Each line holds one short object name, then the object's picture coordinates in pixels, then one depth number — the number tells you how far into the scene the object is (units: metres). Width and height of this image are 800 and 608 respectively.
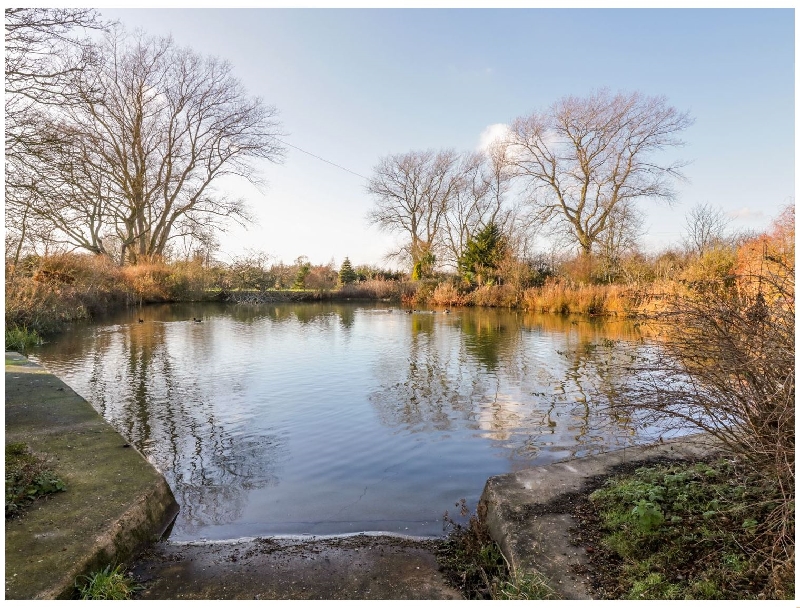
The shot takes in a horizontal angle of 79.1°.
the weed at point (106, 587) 2.80
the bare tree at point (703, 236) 35.75
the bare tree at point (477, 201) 34.97
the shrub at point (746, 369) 2.83
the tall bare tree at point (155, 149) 24.89
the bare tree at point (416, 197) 37.66
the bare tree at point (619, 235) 27.51
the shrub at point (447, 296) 30.92
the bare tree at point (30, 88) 6.06
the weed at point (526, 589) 2.66
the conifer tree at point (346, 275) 42.53
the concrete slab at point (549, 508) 2.93
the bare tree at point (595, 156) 26.81
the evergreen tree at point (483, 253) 32.16
